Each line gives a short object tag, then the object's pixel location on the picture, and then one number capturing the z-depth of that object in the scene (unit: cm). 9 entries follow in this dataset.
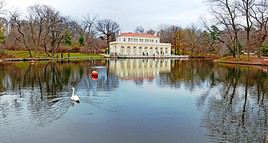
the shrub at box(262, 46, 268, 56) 5003
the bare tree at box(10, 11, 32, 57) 5662
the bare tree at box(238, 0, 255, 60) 4084
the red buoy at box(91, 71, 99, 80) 2182
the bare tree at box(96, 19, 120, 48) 8894
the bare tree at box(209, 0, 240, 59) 4356
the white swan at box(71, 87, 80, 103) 1214
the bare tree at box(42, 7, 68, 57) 5941
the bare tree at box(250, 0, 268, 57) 3962
